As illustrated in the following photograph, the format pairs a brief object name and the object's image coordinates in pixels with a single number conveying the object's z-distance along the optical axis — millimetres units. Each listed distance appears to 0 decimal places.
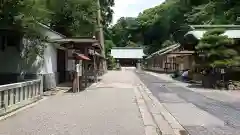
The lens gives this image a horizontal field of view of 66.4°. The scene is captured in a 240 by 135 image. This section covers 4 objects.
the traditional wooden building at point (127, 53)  49801
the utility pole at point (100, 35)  27541
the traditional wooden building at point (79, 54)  10498
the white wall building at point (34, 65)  10332
